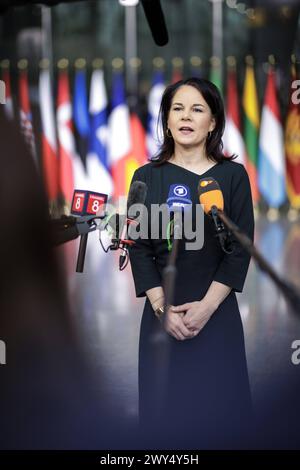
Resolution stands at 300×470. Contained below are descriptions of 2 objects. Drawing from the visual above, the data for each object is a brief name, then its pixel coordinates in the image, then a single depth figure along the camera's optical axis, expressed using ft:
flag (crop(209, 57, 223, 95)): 24.94
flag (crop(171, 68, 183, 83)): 25.13
